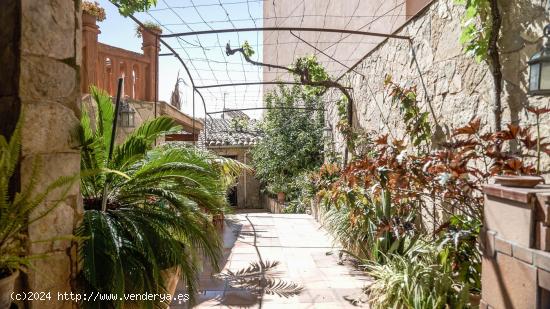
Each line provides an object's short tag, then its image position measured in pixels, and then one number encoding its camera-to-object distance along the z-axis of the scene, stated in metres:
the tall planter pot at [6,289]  1.47
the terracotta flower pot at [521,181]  1.73
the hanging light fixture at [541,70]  1.88
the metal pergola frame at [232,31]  3.95
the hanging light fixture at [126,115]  4.43
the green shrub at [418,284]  2.41
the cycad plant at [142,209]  1.93
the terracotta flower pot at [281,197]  10.13
